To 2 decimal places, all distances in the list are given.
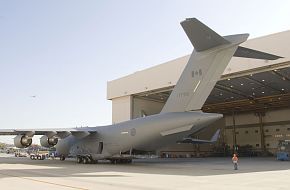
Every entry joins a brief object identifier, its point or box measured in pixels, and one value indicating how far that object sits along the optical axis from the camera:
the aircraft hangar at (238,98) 23.94
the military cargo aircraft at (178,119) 14.50
